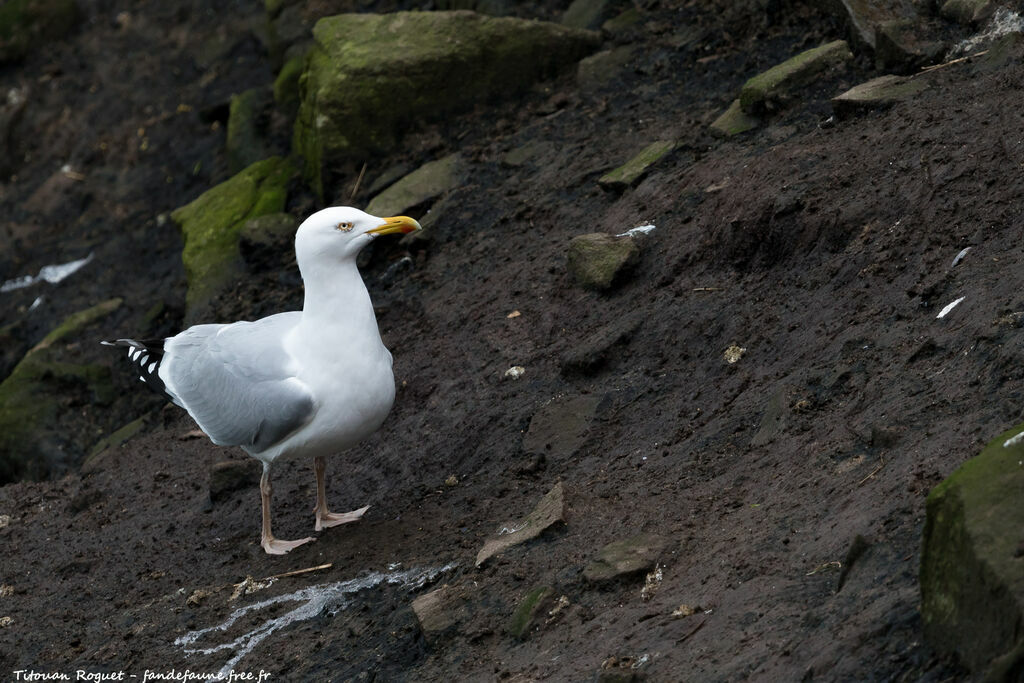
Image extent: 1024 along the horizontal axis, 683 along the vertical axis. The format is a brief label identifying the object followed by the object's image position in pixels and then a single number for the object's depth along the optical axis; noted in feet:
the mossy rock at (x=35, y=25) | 95.20
